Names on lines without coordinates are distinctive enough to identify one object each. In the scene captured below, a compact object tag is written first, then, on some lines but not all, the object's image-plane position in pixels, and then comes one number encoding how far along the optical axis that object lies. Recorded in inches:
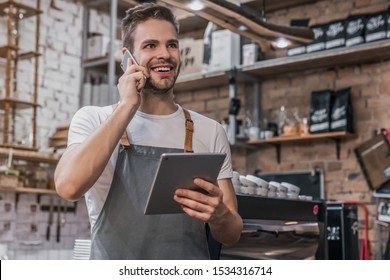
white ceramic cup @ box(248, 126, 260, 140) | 169.8
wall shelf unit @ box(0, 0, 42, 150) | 148.6
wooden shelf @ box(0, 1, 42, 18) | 152.6
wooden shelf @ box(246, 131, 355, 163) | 154.8
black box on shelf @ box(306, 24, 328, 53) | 158.7
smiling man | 45.1
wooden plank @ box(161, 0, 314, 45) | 115.4
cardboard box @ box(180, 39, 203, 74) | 181.2
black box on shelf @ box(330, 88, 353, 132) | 154.3
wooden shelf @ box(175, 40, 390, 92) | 150.9
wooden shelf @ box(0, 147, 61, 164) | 143.3
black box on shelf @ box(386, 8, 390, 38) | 147.9
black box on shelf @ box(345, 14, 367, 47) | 152.2
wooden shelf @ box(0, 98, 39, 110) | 147.1
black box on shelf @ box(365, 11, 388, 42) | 148.6
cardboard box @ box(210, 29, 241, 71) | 174.4
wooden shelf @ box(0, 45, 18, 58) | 150.3
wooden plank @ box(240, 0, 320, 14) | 174.4
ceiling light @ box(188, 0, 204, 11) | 109.5
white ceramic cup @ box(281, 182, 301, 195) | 93.0
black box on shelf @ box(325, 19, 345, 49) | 155.3
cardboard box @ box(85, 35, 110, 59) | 180.7
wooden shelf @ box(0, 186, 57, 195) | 147.2
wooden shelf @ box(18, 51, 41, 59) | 155.1
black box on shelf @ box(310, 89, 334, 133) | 157.0
